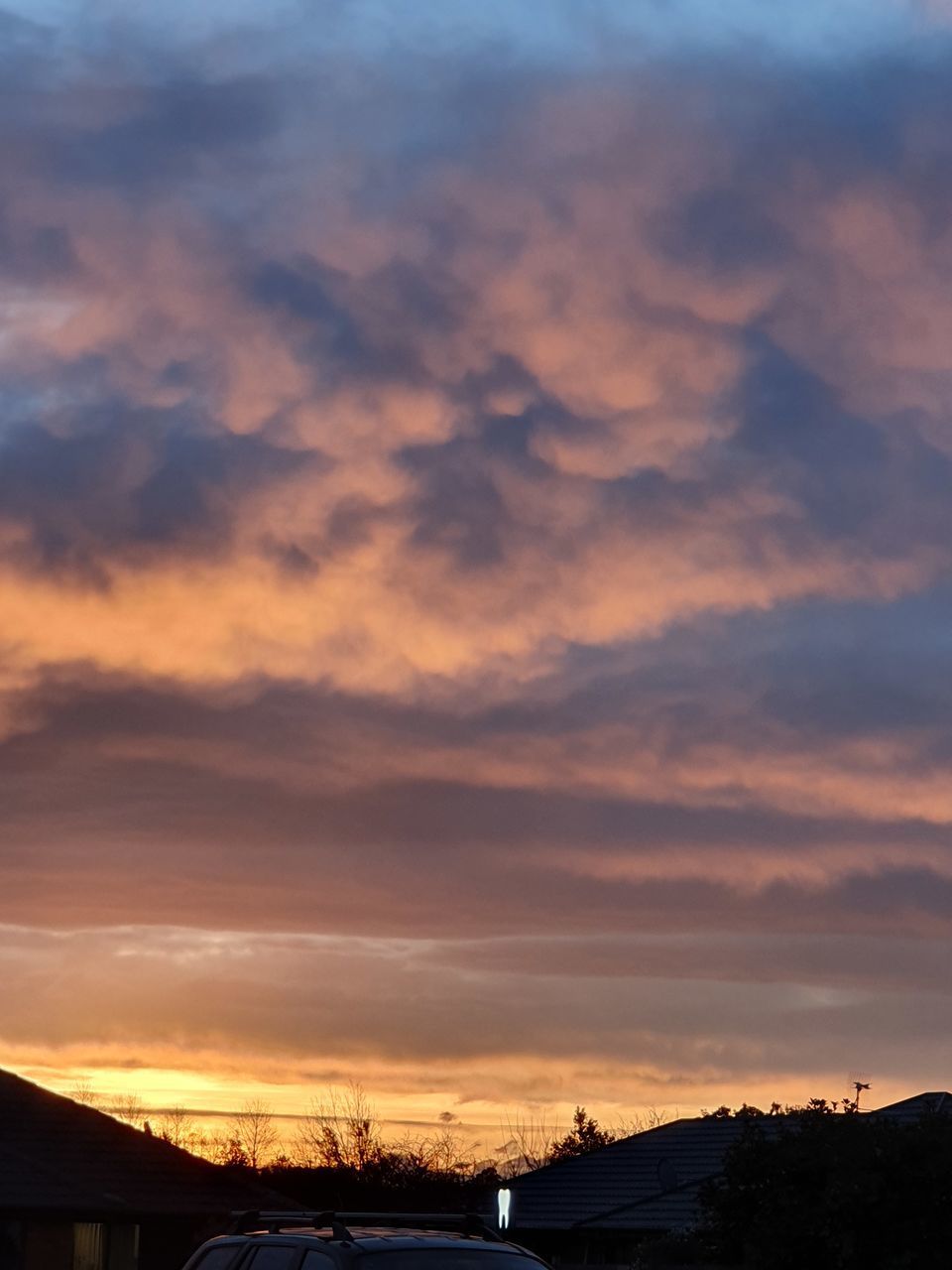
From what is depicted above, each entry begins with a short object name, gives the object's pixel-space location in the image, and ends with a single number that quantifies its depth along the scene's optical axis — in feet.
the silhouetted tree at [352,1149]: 242.37
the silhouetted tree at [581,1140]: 319.27
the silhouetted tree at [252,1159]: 270.48
